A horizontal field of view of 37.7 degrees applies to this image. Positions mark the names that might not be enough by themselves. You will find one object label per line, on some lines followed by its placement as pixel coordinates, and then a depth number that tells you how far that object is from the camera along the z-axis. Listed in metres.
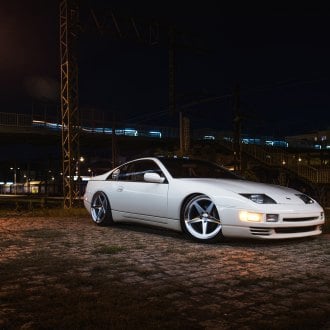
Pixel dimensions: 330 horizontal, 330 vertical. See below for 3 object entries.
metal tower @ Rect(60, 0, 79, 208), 15.81
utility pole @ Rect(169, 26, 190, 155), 31.93
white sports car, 6.33
